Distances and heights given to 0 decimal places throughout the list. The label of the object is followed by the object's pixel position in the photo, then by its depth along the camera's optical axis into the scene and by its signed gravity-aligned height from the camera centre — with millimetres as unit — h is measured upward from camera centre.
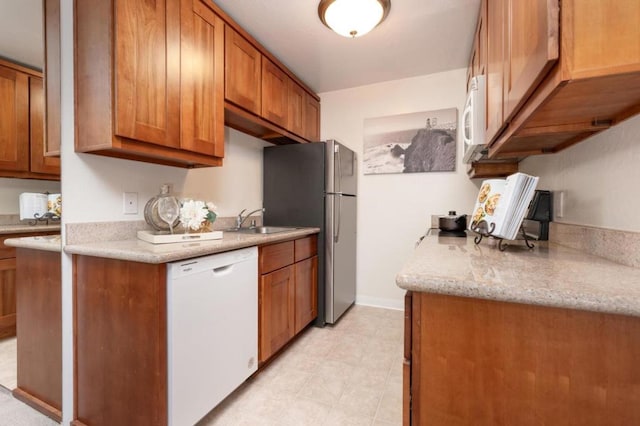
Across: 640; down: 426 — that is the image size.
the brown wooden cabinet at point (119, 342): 1167 -590
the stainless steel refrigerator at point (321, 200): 2521 +74
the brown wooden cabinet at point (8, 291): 1398 -427
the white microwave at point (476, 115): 1530 +513
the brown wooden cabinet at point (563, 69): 600 +339
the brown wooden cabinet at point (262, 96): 1943 +903
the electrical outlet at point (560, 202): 1437 +37
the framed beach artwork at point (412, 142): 2766 +667
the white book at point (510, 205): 1179 +16
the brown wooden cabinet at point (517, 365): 619 -371
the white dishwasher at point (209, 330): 1220 -602
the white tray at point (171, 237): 1420 -155
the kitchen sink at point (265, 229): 2484 -192
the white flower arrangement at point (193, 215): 1554 -41
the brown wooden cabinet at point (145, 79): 1269 +633
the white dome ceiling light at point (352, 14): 1722 +1217
